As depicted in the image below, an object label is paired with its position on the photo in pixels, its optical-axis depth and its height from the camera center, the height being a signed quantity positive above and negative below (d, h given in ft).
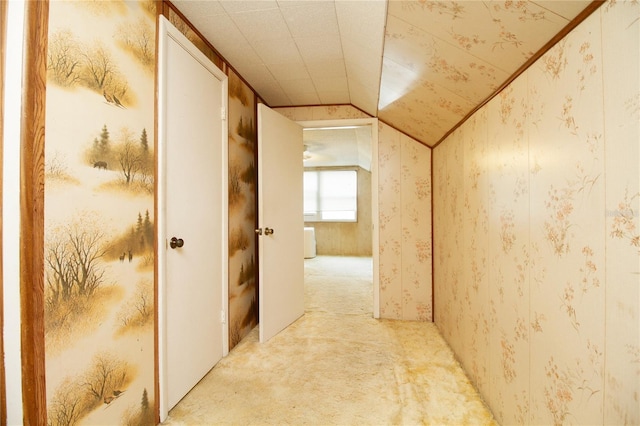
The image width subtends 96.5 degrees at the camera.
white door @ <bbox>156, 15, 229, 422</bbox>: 4.57 -0.27
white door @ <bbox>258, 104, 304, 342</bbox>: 7.46 -0.24
